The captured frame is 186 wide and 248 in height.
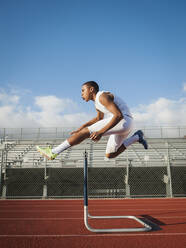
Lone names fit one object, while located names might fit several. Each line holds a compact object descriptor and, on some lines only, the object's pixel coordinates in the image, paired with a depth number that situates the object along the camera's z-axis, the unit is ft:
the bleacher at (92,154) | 39.91
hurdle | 7.68
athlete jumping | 7.72
